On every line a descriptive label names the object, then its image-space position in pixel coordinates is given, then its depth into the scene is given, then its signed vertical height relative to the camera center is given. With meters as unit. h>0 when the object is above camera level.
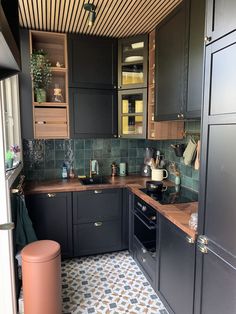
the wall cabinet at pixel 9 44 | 0.71 +0.27
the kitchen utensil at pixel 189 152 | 2.24 -0.22
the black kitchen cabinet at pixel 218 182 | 1.06 -0.26
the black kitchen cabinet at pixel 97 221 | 2.65 -1.05
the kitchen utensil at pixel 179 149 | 2.48 -0.21
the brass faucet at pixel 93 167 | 3.09 -0.50
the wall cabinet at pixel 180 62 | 1.68 +0.54
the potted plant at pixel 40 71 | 2.53 +0.61
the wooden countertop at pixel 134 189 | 1.62 -0.63
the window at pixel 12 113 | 2.17 +0.15
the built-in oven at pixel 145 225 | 2.06 -0.91
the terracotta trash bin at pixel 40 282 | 1.71 -1.11
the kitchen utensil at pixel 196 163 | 2.14 -0.31
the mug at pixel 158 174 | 2.80 -0.53
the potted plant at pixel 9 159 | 1.91 -0.25
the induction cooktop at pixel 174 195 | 2.06 -0.62
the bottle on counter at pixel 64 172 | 2.98 -0.54
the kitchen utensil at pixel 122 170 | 3.18 -0.55
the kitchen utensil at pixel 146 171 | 3.12 -0.55
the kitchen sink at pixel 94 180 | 2.86 -0.64
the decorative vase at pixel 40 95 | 2.59 +0.36
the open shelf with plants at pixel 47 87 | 2.56 +0.46
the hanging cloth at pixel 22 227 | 2.01 -0.85
